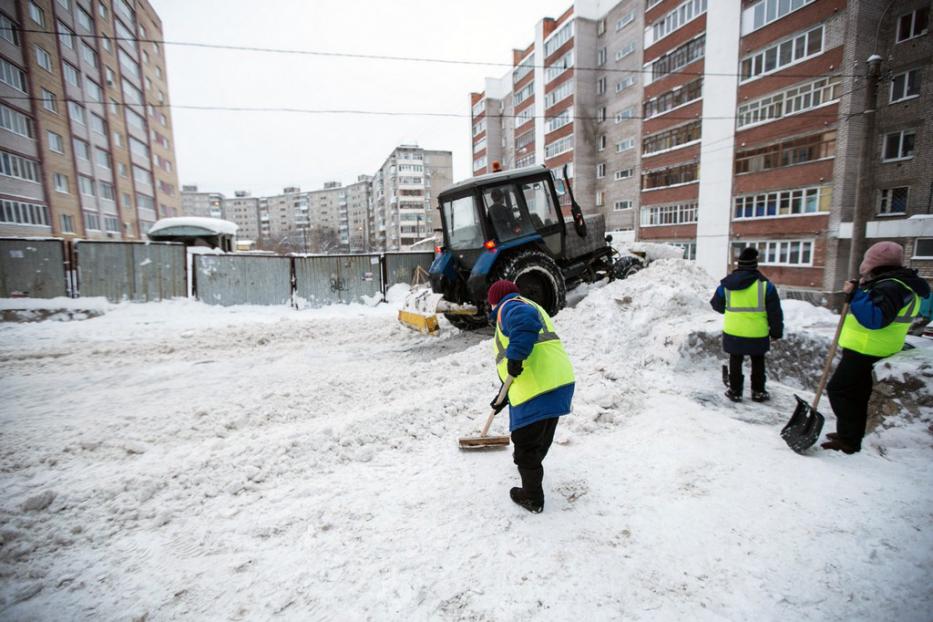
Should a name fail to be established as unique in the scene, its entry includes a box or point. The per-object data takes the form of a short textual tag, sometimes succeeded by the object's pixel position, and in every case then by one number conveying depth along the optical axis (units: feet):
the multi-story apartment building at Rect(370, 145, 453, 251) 227.81
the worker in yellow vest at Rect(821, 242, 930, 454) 10.21
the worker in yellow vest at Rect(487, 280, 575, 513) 8.70
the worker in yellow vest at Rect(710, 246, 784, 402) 13.94
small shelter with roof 53.06
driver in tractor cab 23.17
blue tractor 22.48
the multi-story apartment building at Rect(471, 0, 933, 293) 56.95
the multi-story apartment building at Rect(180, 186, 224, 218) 354.33
